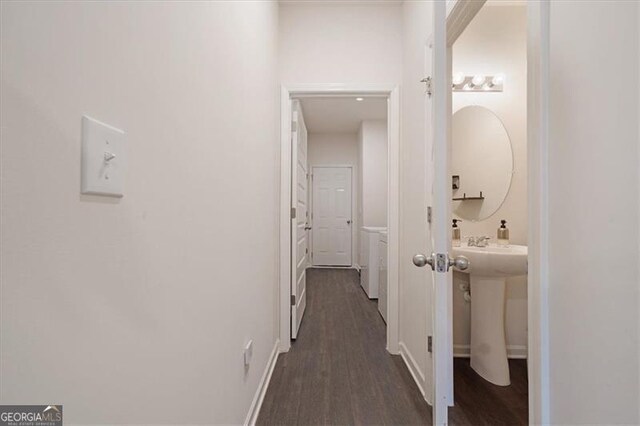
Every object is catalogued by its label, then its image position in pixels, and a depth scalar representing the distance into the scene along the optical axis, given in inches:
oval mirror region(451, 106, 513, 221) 86.4
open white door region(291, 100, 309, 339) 92.4
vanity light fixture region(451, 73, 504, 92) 85.6
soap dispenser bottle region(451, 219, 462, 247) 83.6
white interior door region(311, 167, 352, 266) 225.6
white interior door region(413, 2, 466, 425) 42.3
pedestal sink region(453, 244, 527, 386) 70.0
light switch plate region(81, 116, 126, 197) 17.7
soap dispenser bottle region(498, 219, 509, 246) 80.9
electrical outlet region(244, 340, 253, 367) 52.2
